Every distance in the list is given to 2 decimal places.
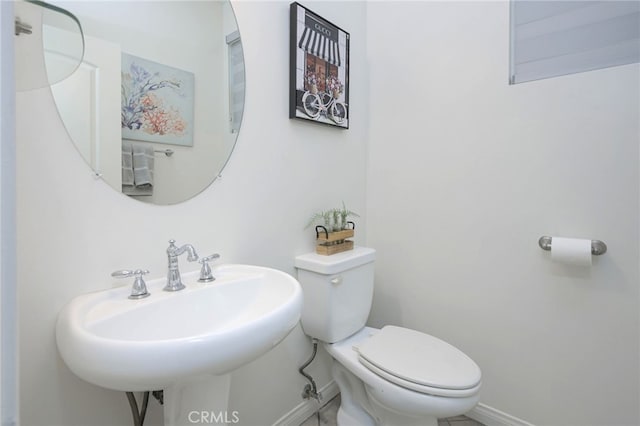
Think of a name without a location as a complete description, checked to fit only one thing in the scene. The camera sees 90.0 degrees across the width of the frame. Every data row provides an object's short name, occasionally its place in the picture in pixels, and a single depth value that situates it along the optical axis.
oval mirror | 0.85
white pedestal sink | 0.59
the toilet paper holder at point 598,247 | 1.18
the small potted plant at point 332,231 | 1.42
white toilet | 1.04
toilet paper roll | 1.16
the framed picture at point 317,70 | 1.33
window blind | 1.16
